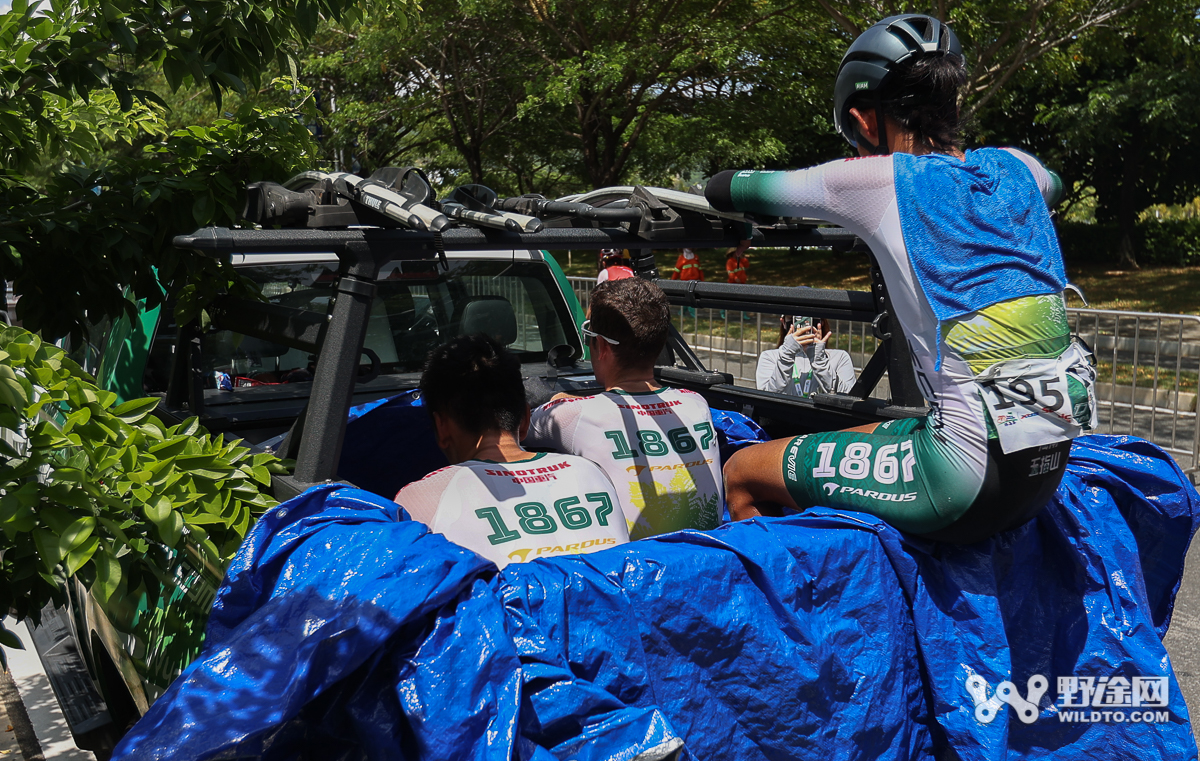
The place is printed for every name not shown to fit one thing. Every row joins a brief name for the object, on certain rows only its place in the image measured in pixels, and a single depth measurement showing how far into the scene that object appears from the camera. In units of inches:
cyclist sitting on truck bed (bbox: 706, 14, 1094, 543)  93.4
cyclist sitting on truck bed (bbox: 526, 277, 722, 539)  118.0
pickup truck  95.5
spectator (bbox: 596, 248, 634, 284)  219.3
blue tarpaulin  71.5
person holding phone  287.3
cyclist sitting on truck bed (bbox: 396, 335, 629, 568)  93.2
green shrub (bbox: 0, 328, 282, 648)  72.0
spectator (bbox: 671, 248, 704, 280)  425.1
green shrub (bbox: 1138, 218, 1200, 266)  930.1
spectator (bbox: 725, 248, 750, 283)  273.1
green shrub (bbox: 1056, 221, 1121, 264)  973.2
